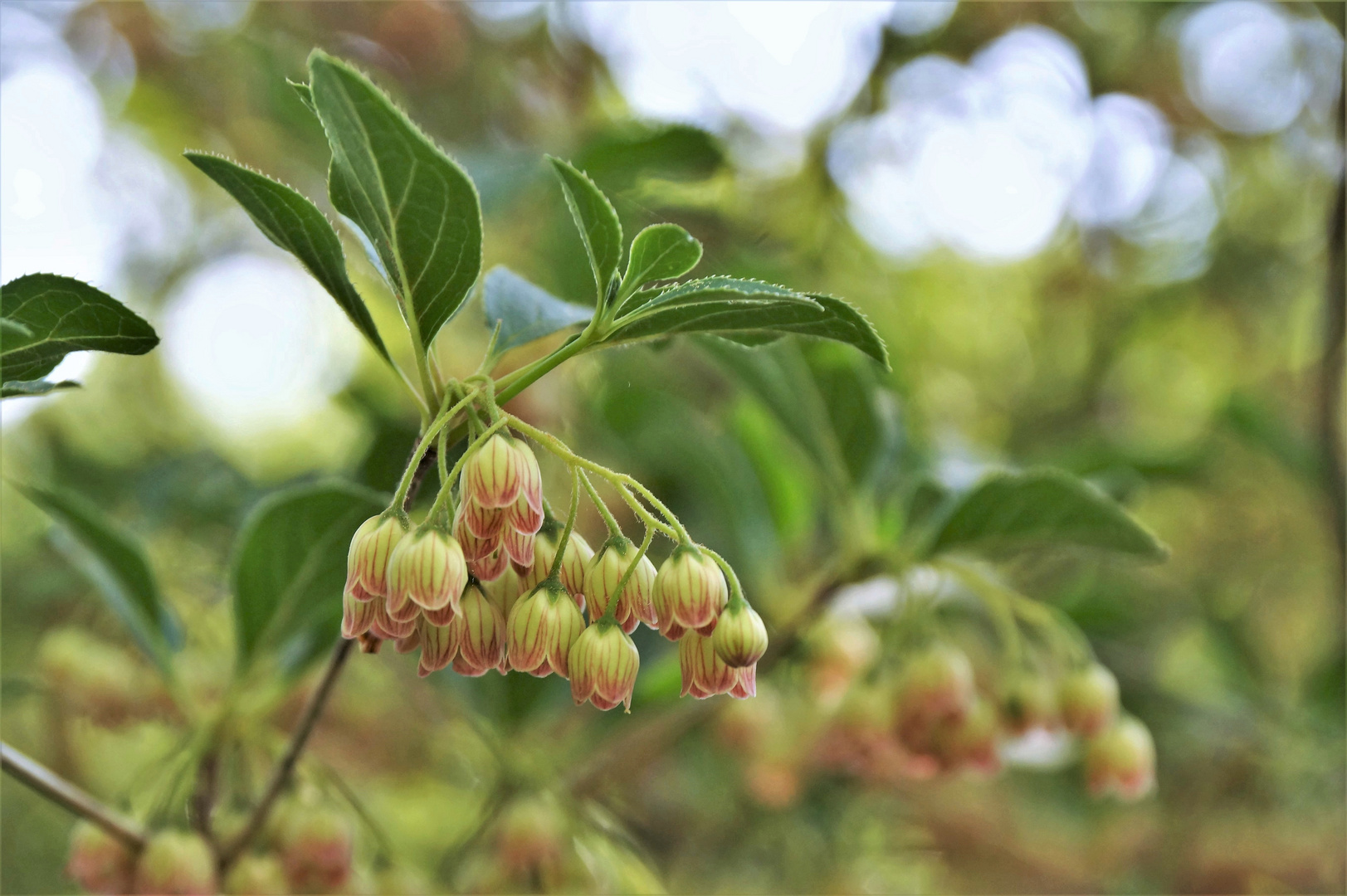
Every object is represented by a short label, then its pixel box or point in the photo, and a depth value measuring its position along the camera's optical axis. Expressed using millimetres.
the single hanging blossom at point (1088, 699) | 429
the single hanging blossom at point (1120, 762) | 439
